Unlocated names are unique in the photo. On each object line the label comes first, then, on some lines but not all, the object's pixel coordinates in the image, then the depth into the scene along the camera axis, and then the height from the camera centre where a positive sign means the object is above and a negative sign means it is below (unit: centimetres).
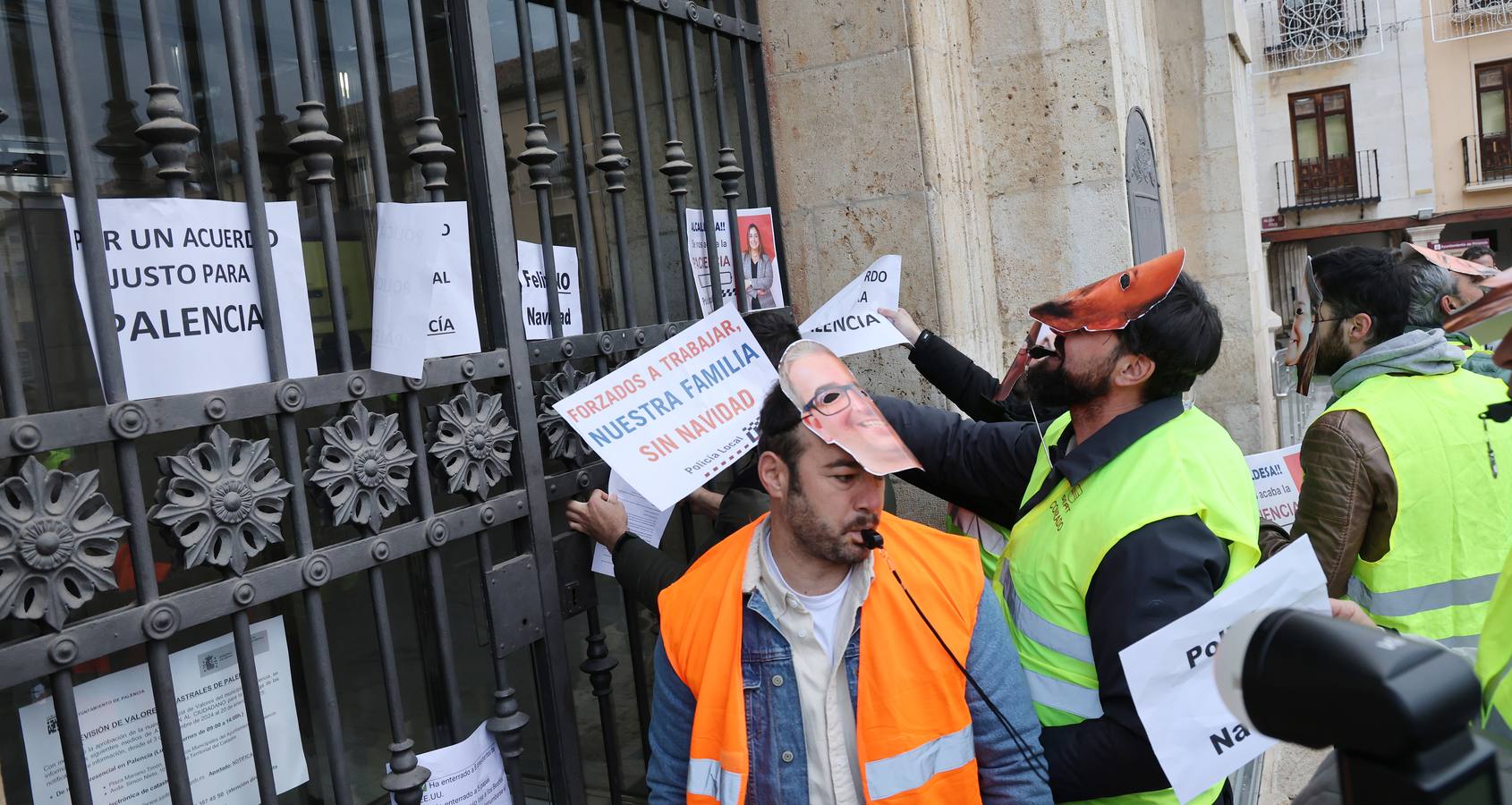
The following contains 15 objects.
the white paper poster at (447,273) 223 +21
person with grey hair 310 -10
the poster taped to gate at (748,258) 335 +27
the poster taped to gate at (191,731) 185 -62
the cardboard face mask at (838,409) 204 -17
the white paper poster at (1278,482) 409 -82
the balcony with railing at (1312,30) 2466 +573
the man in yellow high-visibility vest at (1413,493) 293 -66
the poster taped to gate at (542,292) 269 +18
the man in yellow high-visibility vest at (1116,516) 207 -47
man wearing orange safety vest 199 -67
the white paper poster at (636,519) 279 -47
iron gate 174 +4
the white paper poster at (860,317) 351 +3
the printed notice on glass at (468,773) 236 -94
